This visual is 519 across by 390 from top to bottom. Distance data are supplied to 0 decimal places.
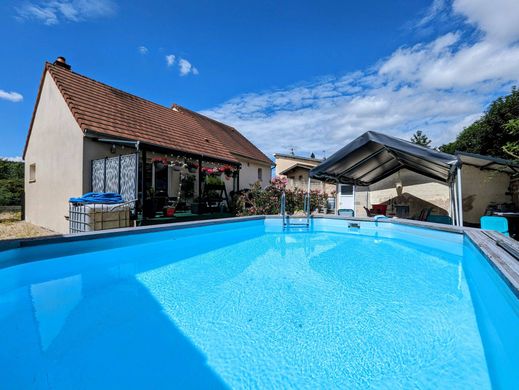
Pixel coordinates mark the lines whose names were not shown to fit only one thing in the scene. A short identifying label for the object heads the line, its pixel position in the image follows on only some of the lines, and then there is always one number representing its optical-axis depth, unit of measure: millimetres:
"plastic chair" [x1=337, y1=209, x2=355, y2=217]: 11811
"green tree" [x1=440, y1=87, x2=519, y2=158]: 18062
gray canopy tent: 6758
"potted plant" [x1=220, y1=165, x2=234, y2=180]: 12219
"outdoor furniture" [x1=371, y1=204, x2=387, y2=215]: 11909
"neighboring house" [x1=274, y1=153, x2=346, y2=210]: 13142
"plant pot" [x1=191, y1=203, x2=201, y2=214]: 10188
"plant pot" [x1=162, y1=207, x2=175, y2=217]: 9228
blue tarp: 6584
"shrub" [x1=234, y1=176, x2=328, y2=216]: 11109
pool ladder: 9297
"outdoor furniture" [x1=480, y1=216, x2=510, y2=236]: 6547
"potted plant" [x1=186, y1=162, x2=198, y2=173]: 11845
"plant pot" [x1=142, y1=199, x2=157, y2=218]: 8109
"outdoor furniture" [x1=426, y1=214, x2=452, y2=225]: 9461
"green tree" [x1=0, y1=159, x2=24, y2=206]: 14844
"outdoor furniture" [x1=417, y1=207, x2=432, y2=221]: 9907
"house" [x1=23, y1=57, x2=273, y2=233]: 8227
